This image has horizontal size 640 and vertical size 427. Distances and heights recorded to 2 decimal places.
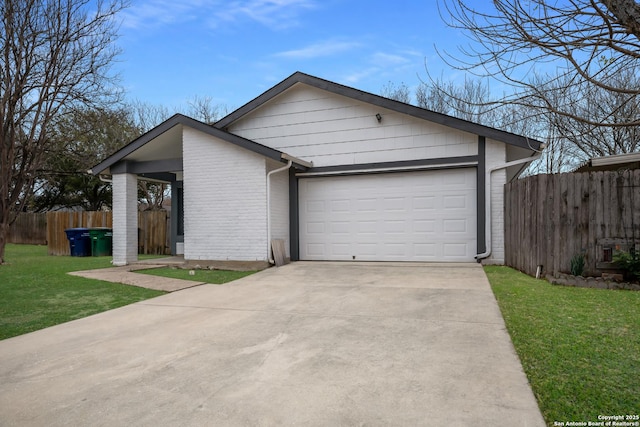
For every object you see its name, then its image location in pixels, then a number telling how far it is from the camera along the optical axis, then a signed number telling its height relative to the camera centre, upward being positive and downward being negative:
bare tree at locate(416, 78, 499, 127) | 18.06 +5.93
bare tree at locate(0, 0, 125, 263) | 10.87 +4.57
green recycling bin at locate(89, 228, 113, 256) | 13.98 -0.89
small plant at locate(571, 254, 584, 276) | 6.59 -0.94
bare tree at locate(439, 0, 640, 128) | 2.22 +1.30
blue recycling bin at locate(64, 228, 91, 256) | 13.82 -0.88
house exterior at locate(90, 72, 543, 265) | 9.36 +0.94
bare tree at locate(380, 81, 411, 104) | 21.31 +6.91
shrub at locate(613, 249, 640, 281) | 6.15 -0.84
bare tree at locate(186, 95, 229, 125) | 24.75 +6.96
